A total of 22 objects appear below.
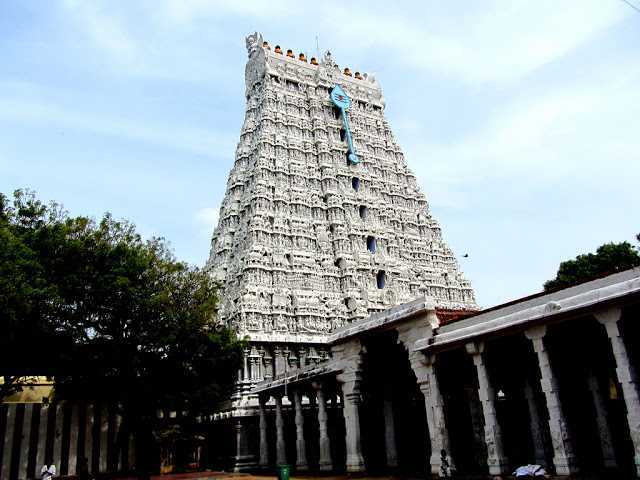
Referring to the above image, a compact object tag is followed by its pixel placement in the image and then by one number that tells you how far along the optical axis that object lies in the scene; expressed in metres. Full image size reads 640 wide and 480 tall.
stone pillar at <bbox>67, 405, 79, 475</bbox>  35.46
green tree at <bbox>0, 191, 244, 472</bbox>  29.89
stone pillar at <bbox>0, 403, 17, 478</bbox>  33.12
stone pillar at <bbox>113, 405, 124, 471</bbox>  33.86
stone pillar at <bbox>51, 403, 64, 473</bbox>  35.05
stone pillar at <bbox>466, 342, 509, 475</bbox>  19.25
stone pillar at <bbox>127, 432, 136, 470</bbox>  38.88
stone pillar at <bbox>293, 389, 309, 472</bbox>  31.82
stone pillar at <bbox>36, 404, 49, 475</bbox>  34.44
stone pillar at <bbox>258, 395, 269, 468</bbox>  36.03
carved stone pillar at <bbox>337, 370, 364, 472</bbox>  25.08
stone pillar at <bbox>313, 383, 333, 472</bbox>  29.00
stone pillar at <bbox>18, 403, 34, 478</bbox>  33.81
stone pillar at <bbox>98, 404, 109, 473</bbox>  36.72
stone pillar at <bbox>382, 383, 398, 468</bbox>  28.38
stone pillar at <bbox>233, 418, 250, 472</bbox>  37.88
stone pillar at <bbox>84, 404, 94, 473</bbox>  36.16
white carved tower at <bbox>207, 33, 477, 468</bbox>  45.78
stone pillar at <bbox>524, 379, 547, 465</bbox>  22.67
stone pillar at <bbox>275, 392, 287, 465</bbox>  33.28
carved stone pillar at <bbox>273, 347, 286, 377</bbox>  43.11
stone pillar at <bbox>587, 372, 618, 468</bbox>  20.74
